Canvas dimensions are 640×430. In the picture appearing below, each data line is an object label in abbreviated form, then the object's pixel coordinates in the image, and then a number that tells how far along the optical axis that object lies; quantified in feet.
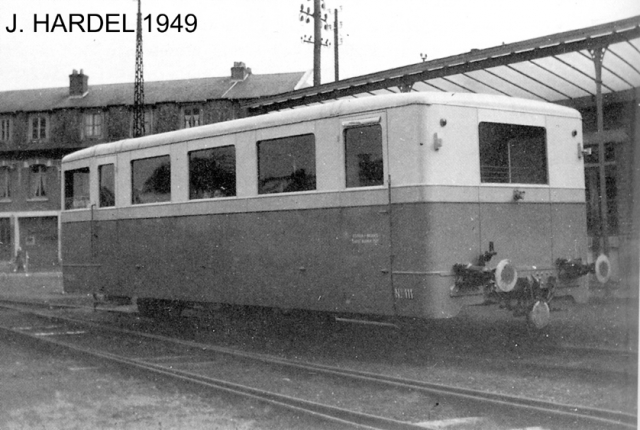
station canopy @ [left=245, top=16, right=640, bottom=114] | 43.68
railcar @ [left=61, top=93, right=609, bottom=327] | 28.76
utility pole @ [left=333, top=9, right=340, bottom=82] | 95.30
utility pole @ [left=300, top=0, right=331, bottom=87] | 78.95
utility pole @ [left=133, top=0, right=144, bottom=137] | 57.62
